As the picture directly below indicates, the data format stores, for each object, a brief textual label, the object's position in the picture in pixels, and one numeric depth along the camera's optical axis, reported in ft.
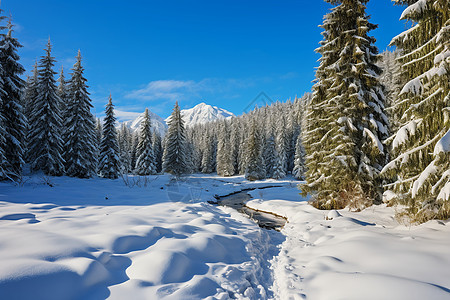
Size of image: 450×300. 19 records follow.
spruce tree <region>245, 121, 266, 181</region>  155.43
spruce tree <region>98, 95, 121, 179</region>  91.45
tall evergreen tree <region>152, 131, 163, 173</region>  189.72
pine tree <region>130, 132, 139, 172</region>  192.83
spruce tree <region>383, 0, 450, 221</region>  19.24
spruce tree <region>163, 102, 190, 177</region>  122.62
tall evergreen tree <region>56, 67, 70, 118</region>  96.69
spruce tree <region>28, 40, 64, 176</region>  66.90
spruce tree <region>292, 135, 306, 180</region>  149.07
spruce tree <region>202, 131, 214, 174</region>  227.81
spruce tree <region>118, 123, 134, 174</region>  150.94
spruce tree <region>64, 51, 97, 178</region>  74.90
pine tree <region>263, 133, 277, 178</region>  163.63
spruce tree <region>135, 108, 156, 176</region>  123.85
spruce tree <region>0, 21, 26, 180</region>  54.24
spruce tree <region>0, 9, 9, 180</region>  43.47
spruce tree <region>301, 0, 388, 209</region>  37.17
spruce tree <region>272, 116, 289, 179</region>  158.40
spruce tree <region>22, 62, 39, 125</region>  84.92
